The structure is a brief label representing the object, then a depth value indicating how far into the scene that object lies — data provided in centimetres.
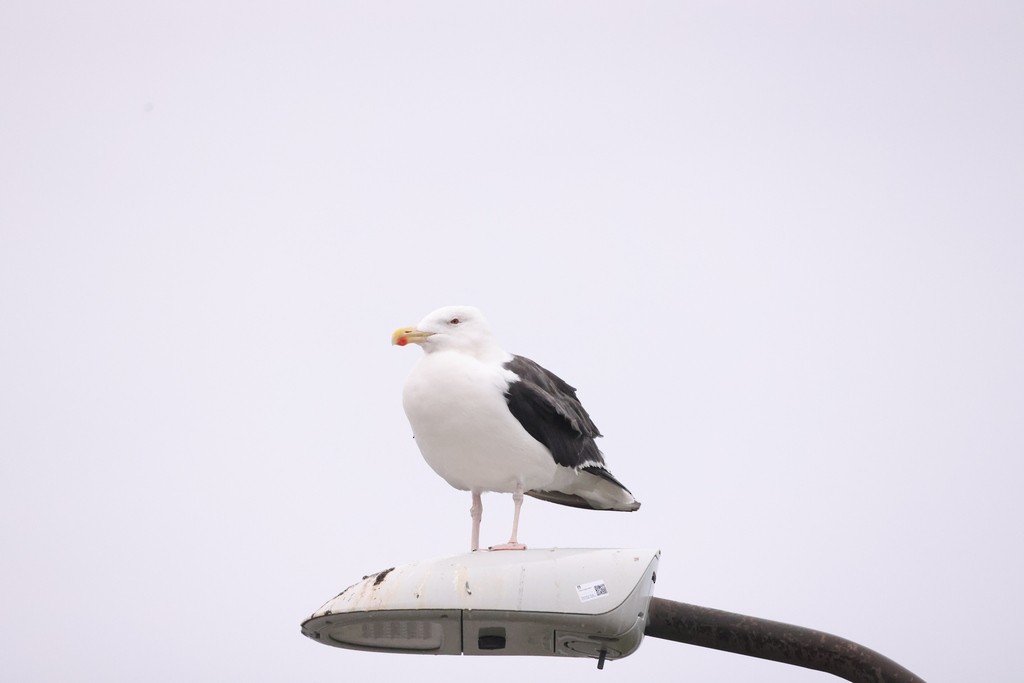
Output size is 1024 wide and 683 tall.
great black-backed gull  1820
